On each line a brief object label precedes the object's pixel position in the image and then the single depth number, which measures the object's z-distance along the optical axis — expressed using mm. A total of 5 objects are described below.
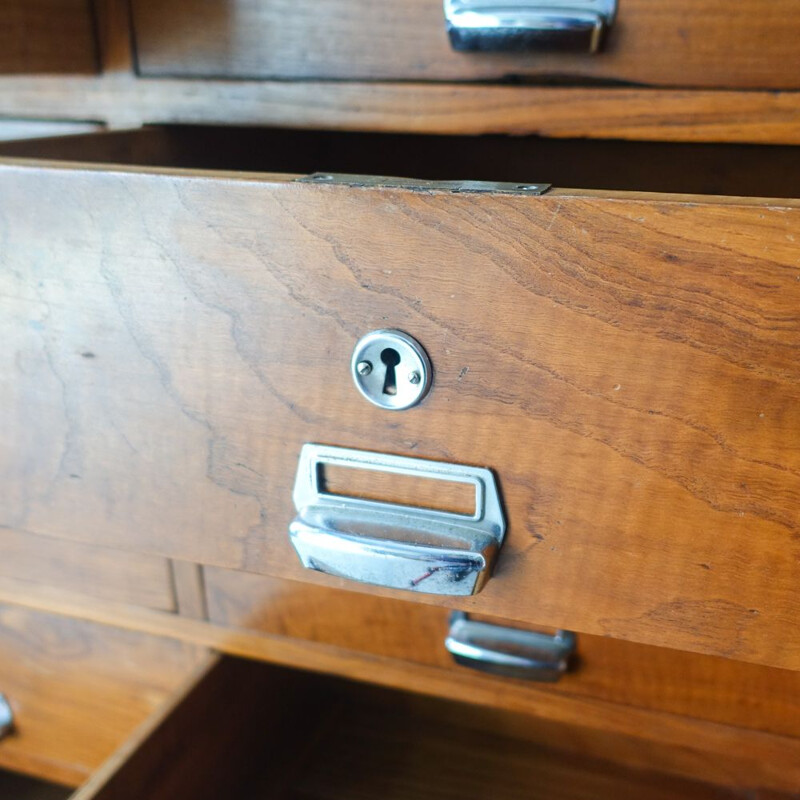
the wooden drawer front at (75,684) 526
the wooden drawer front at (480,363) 279
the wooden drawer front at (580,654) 416
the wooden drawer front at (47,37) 447
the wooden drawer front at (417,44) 401
